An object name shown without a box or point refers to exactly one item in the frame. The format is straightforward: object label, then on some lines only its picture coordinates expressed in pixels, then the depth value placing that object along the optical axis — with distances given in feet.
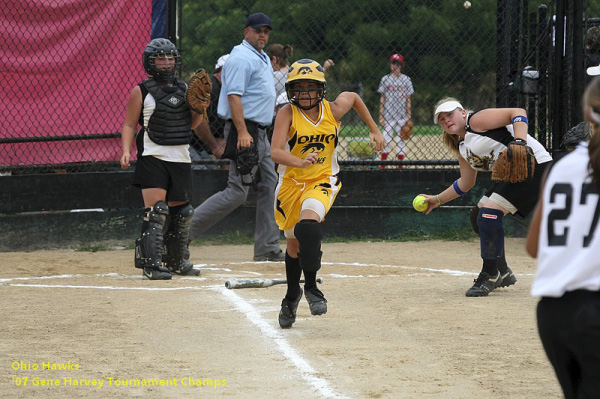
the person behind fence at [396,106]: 83.61
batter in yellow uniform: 39.88
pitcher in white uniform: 47.52
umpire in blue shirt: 60.08
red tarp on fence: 64.69
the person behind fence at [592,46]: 64.08
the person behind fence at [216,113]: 70.74
